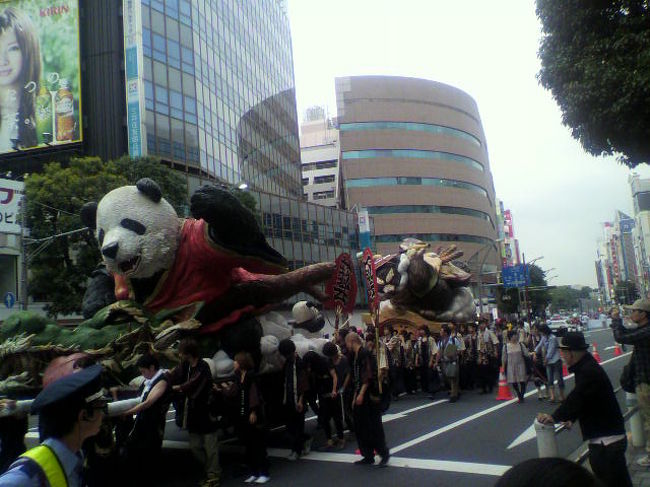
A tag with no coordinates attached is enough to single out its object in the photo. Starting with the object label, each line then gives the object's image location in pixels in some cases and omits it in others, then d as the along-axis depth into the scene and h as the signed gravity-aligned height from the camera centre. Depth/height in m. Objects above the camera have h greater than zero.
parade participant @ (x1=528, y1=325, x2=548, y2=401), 11.69 -1.51
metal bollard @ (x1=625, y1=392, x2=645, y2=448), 6.98 -1.66
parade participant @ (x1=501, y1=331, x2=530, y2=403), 11.28 -1.22
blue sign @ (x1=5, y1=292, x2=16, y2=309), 18.58 +1.47
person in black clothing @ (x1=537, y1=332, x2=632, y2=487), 4.00 -0.88
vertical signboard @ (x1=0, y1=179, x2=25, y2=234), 18.52 +4.48
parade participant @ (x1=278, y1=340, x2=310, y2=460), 7.61 -1.02
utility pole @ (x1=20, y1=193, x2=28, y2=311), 17.80 +2.87
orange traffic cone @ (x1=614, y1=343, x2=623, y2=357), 20.80 -2.12
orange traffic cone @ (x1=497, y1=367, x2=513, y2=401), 12.30 -1.85
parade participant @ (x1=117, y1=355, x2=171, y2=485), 5.46 -0.86
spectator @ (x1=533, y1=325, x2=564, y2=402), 10.91 -1.18
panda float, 7.38 +0.89
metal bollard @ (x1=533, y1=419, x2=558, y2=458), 5.04 -1.24
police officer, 2.16 -0.36
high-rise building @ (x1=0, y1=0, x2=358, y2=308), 30.50 +13.22
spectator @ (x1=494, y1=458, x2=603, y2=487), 1.40 -0.43
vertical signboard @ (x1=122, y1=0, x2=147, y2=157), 30.14 +13.74
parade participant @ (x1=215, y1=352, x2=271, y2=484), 6.75 -1.09
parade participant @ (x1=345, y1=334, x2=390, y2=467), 7.02 -1.23
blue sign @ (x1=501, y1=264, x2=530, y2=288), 33.81 +1.61
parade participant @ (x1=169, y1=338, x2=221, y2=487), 6.28 -0.82
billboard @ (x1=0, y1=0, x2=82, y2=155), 30.34 +14.33
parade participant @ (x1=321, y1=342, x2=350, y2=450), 8.29 -1.21
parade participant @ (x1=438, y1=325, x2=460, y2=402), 12.41 -1.25
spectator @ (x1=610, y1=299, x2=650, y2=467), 6.08 -0.71
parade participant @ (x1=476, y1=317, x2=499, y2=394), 13.73 -1.26
